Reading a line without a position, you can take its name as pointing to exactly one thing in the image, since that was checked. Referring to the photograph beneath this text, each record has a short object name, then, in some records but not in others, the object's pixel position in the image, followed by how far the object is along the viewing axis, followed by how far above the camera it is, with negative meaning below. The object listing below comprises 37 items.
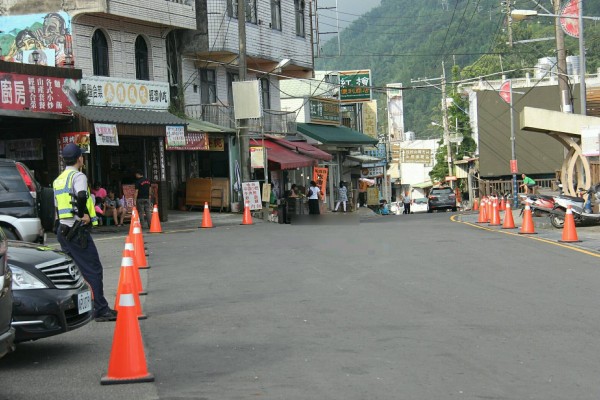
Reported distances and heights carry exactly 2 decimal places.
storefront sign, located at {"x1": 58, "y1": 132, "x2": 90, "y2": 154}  25.28 +1.30
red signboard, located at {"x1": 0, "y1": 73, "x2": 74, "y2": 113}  23.55 +2.56
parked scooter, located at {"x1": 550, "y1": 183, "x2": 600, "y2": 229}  23.88 -1.27
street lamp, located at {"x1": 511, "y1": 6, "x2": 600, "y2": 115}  28.14 +4.29
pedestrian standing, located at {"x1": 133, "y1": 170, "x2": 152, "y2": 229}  25.78 -0.46
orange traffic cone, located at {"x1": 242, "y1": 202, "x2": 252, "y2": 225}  28.95 -1.29
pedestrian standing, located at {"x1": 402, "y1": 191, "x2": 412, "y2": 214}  62.98 -2.50
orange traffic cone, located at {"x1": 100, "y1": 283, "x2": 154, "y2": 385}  6.99 -1.32
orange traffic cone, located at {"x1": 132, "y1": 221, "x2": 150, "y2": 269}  14.51 -1.09
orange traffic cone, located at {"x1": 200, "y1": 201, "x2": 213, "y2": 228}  27.11 -1.29
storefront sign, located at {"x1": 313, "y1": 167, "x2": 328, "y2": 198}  41.81 -0.15
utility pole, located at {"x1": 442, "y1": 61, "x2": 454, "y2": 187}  69.12 +2.89
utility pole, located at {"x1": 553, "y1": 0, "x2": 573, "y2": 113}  31.82 +3.55
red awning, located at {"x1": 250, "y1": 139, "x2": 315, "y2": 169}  36.44 +0.74
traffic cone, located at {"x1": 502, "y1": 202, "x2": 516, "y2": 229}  24.81 -1.61
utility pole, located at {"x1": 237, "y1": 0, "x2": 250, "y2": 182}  31.36 +3.57
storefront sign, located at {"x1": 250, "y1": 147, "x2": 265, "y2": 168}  32.28 +0.69
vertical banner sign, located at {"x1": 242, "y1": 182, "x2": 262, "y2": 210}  31.28 -0.64
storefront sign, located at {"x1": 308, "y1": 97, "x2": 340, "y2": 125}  47.25 +3.34
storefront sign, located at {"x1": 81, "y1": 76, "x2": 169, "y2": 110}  27.83 +2.94
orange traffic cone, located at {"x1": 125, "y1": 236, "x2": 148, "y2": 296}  9.23 -1.26
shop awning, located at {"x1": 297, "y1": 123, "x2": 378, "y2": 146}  44.44 +1.97
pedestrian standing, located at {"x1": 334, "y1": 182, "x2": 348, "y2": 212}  45.22 -1.16
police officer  9.59 -0.35
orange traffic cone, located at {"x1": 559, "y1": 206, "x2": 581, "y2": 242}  19.11 -1.45
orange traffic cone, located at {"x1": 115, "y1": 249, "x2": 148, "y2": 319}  7.28 -0.78
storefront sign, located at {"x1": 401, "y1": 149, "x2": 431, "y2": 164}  83.19 +1.21
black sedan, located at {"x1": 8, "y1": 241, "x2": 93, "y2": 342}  7.66 -0.94
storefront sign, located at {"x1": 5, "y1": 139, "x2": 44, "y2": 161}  26.17 +1.10
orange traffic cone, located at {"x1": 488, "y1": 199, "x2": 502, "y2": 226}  26.86 -1.55
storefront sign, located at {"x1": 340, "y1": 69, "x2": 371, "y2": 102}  50.62 +4.77
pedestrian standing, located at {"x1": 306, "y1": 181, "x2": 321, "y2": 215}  36.41 -1.01
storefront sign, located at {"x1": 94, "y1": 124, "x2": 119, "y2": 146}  25.64 +1.42
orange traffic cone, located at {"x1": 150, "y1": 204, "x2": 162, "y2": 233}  24.10 -1.19
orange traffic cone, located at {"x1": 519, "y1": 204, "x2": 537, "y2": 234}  22.47 -1.50
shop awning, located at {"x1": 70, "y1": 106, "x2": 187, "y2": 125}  25.70 +2.03
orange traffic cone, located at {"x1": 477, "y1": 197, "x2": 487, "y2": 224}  28.72 -1.60
